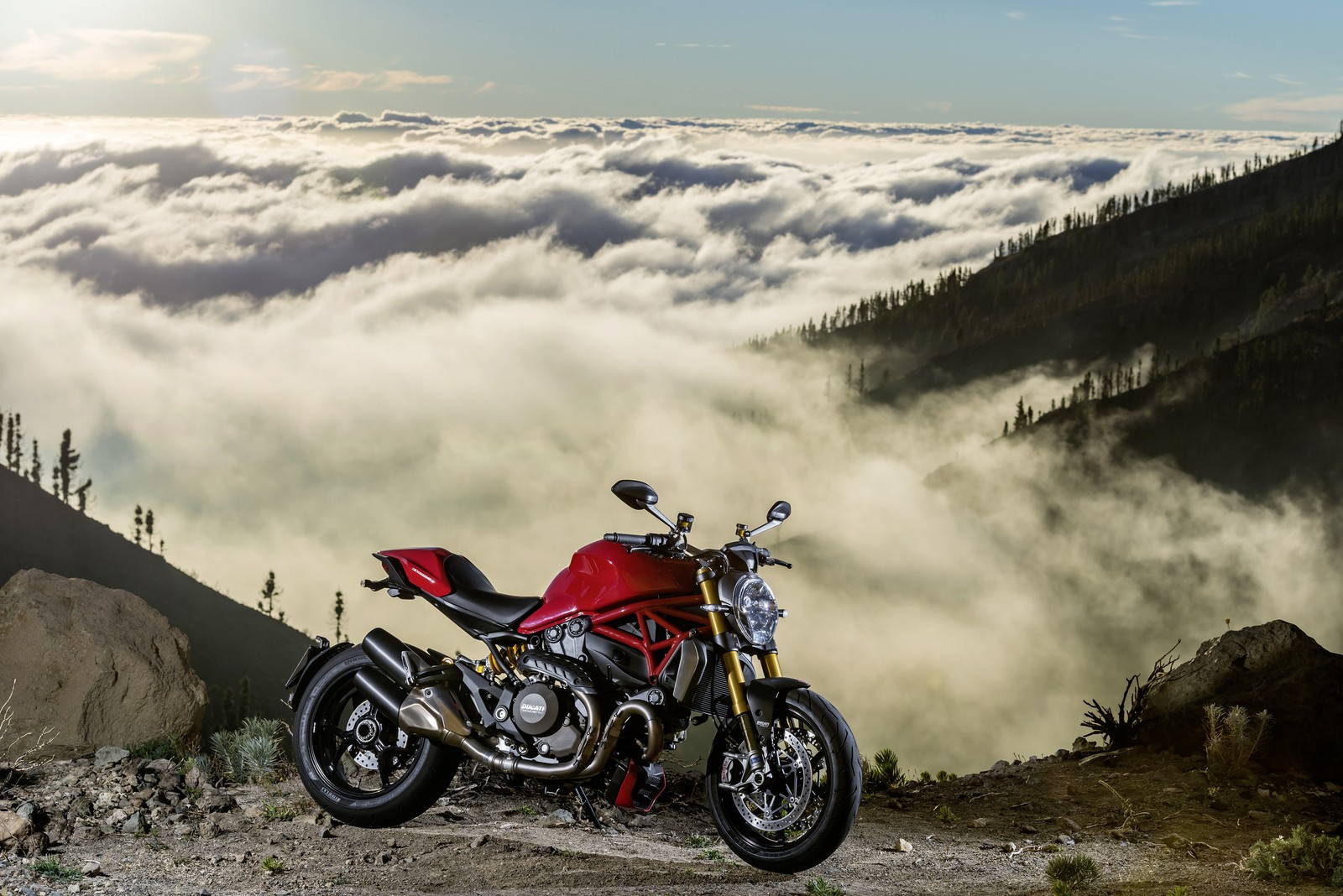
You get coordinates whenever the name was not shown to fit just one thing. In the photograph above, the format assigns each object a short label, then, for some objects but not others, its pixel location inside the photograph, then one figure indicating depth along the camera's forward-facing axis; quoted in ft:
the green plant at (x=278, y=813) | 26.02
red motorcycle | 20.44
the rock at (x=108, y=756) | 28.71
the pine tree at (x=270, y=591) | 329.31
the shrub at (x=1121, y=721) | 39.86
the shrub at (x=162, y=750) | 30.25
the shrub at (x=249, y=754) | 29.17
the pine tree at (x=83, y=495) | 301.71
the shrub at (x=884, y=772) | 37.37
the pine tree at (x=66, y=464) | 275.80
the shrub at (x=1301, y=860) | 26.27
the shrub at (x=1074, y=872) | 25.79
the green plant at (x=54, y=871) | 22.03
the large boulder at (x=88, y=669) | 30.32
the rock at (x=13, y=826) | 23.75
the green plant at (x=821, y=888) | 22.24
